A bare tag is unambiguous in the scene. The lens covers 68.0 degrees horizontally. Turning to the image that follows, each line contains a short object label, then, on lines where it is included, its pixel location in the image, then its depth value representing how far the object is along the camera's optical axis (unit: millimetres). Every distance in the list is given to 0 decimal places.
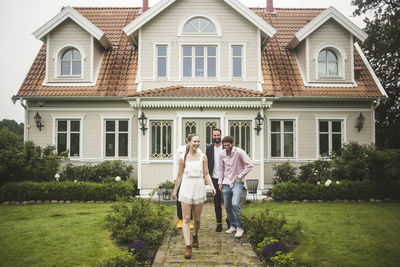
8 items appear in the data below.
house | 12719
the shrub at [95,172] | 11672
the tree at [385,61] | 17234
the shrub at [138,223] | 6195
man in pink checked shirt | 6355
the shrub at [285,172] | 11977
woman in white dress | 5398
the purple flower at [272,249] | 5148
